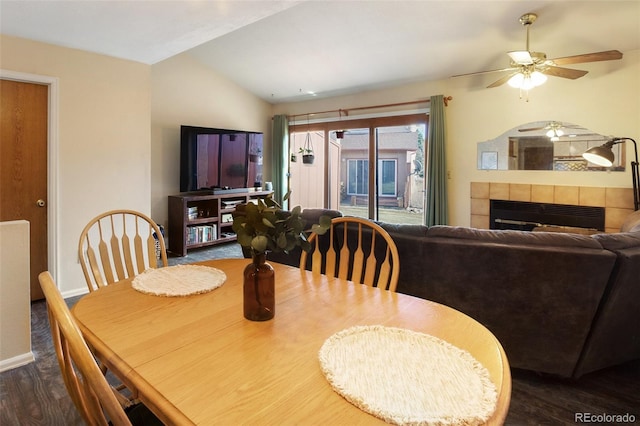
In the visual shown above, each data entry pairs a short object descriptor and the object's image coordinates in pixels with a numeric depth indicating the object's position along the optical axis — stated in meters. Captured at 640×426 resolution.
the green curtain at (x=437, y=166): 4.83
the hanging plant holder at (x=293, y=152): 6.52
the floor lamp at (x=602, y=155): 3.28
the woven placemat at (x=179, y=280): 1.33
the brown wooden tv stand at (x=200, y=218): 4.93
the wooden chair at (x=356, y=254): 1.54
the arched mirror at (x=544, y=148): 4.06
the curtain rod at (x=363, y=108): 4.88
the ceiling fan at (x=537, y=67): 2.88
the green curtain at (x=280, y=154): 6.36
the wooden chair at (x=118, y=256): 1.64
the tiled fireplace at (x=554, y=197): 3.91
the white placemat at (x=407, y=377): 0.68
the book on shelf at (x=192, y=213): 5.07
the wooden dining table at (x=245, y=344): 0.71
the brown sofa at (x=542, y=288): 1.75
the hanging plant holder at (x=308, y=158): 6.04
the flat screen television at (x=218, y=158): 5.04
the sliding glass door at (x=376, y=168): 5.39
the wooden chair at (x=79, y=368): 0.61
